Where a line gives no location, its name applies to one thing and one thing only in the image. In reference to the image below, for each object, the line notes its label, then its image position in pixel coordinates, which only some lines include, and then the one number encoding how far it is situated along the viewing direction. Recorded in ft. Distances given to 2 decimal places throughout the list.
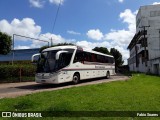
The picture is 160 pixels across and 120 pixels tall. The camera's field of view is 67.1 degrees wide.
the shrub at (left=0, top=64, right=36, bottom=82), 39.10
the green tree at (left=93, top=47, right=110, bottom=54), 117.37
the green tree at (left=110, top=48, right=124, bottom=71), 133.70
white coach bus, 28.33
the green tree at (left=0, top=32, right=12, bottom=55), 46.19
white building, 95.47
